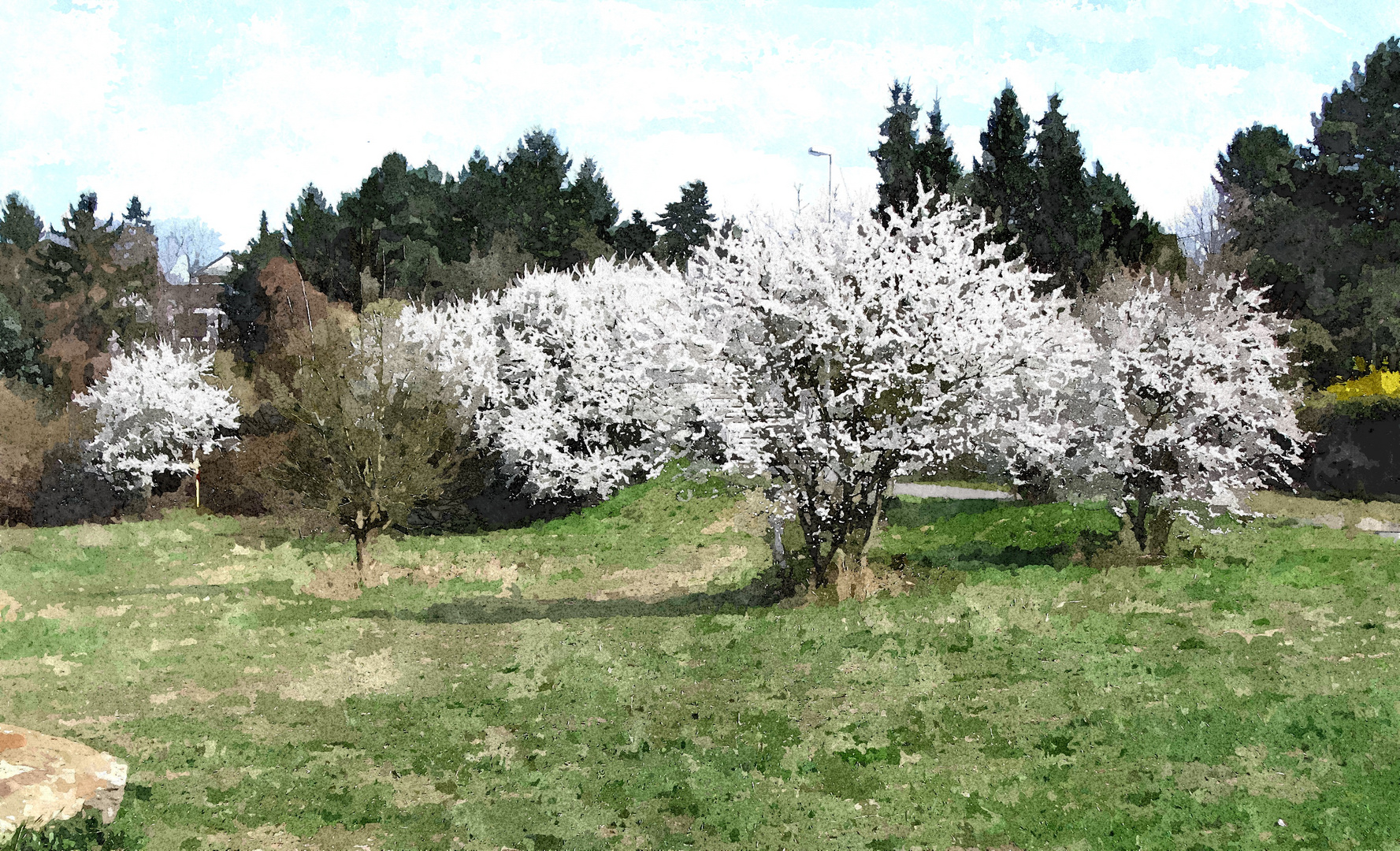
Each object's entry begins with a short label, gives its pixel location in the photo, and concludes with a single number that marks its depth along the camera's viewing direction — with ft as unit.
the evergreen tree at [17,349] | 184.03
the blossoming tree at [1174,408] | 64.49
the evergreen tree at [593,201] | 229.25
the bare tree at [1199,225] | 262.26
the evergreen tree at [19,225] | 253.65
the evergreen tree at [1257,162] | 154.92
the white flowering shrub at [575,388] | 111.55
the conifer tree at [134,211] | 396.78
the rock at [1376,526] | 85.20
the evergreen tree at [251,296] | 218.38
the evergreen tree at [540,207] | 222.48
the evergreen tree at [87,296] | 178.50
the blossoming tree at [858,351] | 56.13
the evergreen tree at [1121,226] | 150.51
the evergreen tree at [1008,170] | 162.61
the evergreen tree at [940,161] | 155.43
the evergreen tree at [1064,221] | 161.17
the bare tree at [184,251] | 419.54
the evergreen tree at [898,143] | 155.12
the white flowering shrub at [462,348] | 116.57
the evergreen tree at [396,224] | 210.38
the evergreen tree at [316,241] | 215.92
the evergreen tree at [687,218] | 225.76
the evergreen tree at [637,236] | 226.17
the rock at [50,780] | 28.94
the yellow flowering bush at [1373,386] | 126.72
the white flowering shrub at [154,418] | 129.59
